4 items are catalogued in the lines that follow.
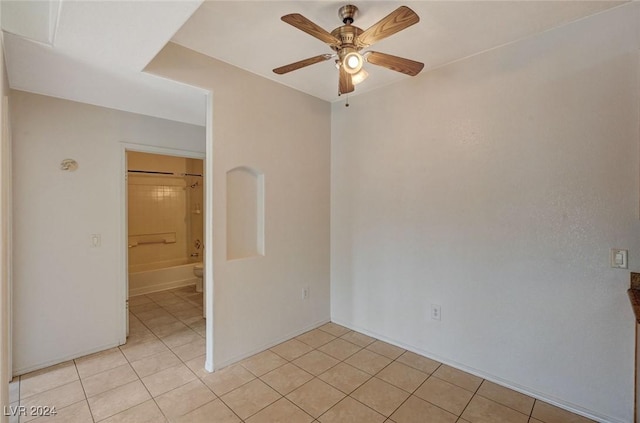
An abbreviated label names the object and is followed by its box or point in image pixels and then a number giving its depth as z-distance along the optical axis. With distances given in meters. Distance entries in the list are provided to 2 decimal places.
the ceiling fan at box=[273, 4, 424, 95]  1.52
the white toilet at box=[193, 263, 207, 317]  4.57
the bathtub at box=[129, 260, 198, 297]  4.54
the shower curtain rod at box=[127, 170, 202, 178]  5.05
